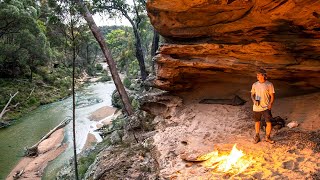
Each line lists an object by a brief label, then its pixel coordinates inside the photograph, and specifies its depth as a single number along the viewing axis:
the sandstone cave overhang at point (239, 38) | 5.34
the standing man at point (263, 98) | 5.31
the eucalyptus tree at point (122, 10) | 14.53
